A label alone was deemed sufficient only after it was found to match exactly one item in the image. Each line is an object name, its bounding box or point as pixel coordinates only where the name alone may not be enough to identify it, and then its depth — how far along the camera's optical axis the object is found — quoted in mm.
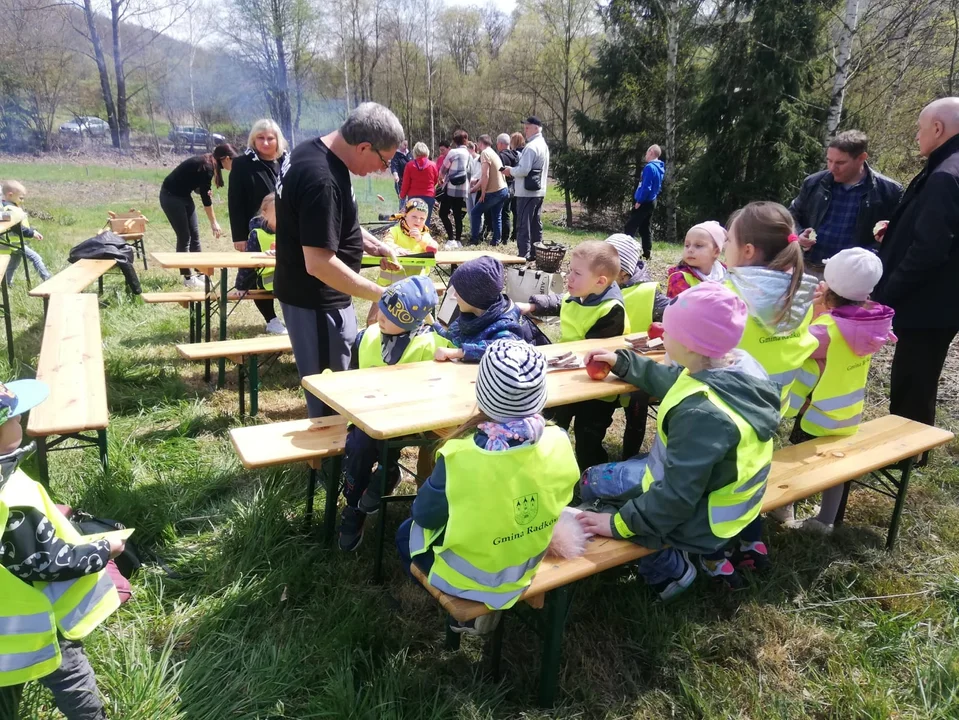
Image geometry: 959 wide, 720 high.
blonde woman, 5660
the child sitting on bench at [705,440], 2000
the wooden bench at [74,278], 5410
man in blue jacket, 10484
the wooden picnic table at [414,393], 2291
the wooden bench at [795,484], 1989
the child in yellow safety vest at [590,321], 3371
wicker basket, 7031
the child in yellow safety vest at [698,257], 3770
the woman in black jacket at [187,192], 7418
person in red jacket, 10070
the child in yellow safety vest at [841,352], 2953
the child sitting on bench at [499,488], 1775
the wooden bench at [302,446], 2646
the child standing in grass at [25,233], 7659
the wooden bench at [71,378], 2819
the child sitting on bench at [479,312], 2811
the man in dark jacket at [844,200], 4348
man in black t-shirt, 2846
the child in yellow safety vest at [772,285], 2662
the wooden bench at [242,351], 4199
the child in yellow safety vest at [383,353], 2717
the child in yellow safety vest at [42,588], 1622
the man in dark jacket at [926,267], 3324
